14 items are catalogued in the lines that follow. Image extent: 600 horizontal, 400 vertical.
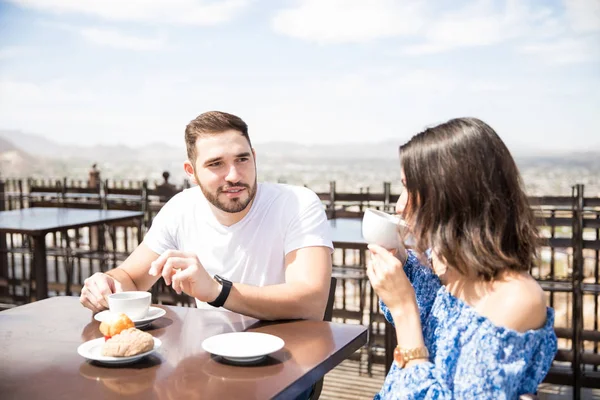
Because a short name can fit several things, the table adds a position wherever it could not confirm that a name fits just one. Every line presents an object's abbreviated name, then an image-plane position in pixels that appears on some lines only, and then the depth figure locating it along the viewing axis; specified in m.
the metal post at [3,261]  5.43
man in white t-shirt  1.83
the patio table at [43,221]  3.88
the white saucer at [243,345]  1.25
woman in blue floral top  1.14
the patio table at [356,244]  3.26
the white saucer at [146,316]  1.53
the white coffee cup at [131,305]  1.49
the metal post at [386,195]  4.29
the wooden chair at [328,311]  1.80
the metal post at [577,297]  3.23
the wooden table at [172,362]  1.13
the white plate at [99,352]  1.25
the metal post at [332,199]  4.47
